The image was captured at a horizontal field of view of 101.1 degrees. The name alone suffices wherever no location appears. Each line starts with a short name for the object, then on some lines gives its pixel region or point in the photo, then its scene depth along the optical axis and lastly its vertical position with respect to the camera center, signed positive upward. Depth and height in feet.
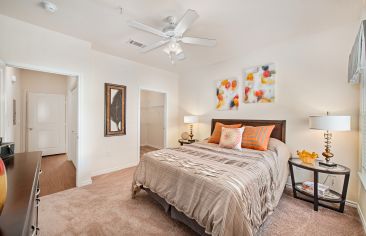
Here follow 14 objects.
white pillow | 8.70 -1.23
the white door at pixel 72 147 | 12.22 -2.68
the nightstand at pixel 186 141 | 13.42 -2.16
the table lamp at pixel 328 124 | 6.45 -0.30
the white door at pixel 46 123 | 14.52 -0.69
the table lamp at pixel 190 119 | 13.14 -0.18
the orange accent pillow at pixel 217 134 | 10.44 -1.19
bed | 4.27 -2.41
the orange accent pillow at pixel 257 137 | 8.44 -1.16
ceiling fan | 5.45 +3.47
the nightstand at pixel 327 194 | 6.55 -3.55
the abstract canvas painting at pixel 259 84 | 9.80 +2.29
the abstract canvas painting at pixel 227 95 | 11.56 +1.81
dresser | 1.90 -1.40
